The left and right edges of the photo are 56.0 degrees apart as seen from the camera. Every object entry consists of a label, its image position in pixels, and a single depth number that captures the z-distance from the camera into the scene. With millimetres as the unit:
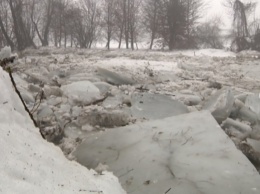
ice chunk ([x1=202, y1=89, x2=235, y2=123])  2309
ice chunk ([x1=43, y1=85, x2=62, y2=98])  2720
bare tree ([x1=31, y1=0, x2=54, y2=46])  14744
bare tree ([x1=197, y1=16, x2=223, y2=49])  15333
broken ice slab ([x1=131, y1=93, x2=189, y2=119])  2401
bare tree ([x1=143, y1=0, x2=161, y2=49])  13294
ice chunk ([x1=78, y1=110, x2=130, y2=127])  2209
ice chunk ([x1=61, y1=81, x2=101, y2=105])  2551
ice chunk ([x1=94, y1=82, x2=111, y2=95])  2862
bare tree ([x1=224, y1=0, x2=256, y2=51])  13479
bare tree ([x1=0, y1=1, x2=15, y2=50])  12496
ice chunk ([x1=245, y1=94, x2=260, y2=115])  2498
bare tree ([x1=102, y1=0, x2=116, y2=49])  15244
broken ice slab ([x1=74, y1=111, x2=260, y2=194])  1308
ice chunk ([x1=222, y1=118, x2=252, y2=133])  2172
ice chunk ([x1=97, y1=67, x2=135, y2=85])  3244
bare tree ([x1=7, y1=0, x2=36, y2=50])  10586
